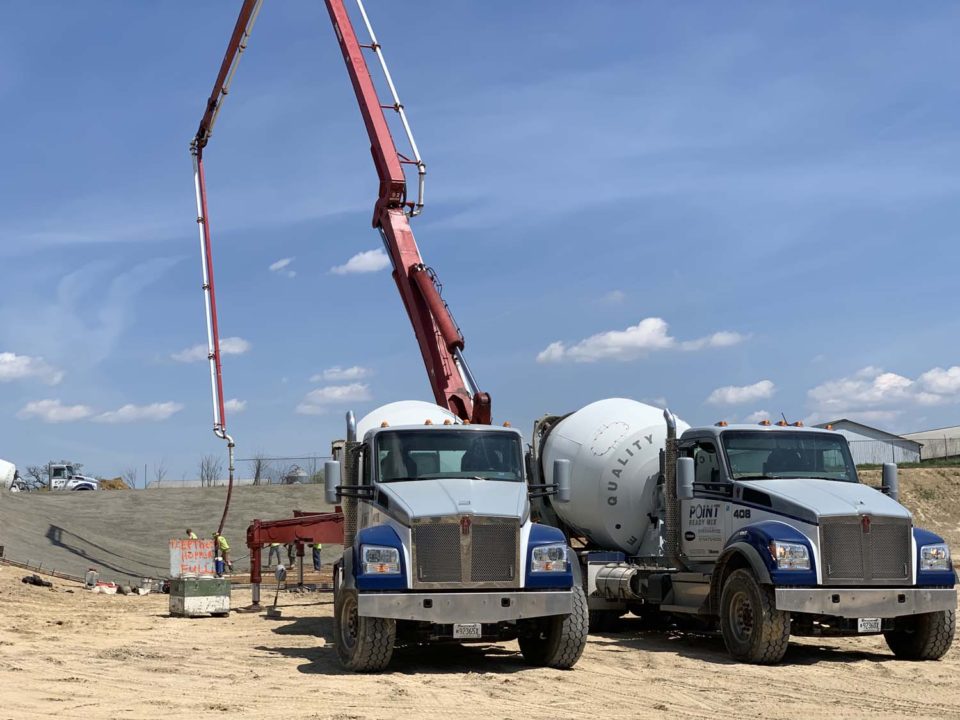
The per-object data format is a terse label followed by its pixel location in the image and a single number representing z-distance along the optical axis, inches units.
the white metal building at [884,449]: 2731.3
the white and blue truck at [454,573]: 486.6
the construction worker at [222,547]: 1121.6
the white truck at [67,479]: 2486.5
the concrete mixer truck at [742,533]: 528.4
